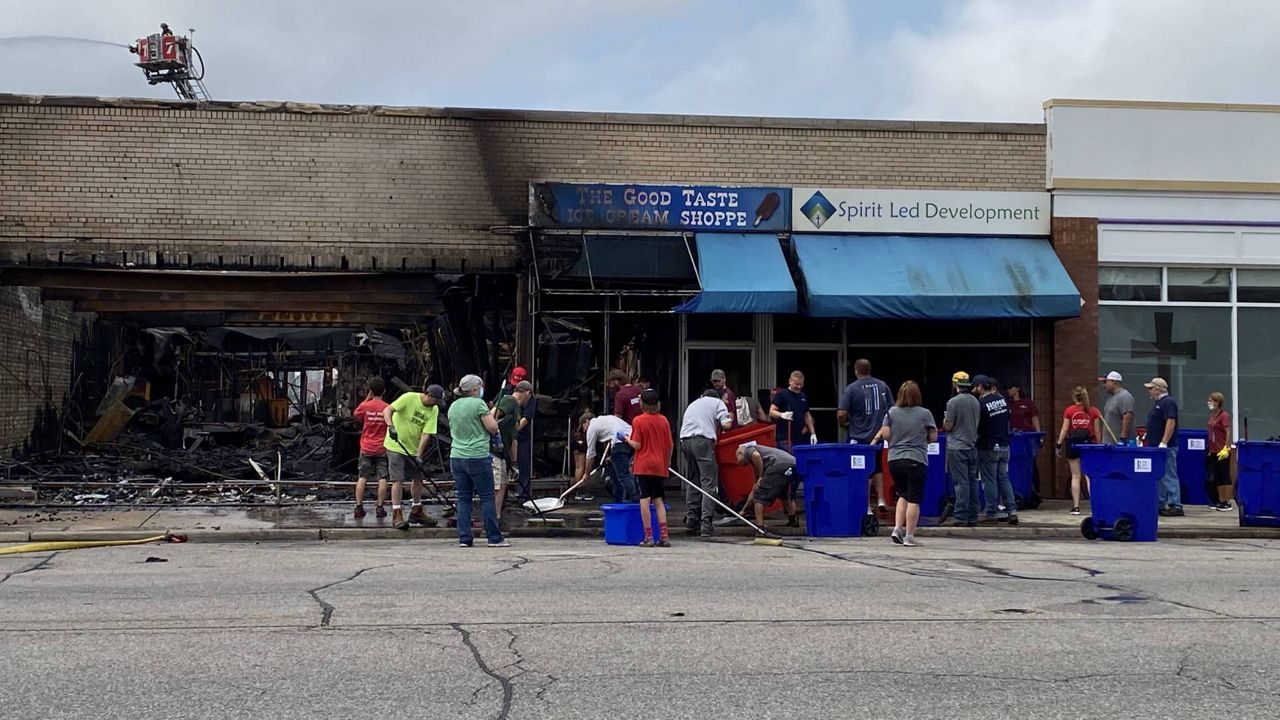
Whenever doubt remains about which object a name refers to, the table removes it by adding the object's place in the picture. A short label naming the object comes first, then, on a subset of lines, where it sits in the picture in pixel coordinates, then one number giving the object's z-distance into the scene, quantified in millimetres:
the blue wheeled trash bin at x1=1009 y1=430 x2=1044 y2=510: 15867
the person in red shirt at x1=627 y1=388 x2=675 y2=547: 12367
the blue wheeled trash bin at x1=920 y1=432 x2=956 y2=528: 14797
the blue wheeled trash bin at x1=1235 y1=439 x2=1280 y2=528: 13828
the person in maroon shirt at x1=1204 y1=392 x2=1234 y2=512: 16391
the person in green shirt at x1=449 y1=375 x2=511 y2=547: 12023
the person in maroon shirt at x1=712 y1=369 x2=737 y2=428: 14227
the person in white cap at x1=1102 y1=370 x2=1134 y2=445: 15586
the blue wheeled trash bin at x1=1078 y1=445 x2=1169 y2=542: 13047
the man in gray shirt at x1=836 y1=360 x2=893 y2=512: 14820
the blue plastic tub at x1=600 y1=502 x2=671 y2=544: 12594
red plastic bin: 14273
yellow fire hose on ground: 11945
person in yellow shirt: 13938
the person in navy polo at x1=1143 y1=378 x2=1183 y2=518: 15539
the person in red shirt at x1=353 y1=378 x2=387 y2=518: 14422
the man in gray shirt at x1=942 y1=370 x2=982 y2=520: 13984
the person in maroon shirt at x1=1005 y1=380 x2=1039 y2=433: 16297
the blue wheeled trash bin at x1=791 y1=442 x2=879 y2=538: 13219
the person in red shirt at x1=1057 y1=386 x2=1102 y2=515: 15516
